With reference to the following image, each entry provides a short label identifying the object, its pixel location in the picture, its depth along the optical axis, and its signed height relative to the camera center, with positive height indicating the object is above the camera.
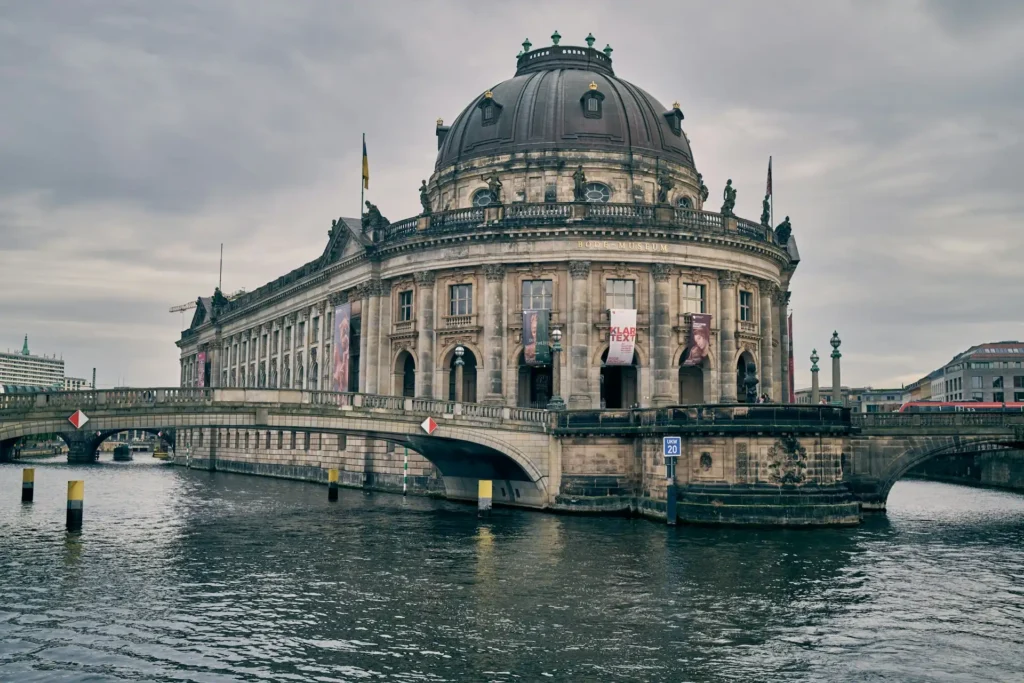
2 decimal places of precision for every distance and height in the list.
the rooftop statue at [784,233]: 82.19 +16.74
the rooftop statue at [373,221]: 74.19 +16.04
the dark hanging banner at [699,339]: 65.25 +6.48
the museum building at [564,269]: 64.81 +11.47
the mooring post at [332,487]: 63.00 -2.92
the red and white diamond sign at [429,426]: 51.03 +0.70
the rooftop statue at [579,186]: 66.25 +16.55
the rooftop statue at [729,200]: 68.06 +16.18
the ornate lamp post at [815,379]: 58.24 +3.52
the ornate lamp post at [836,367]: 53.16 +4.04
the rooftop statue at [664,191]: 66.56 +16.33
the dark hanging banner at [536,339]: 63.28 +6.31
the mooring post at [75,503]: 44.56 -2.78
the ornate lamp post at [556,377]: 54.28 +3.45
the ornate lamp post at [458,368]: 56.66 +3.99
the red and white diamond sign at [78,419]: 43.79 +0.89
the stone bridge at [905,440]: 54.78 +0.00
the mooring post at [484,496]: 50.81 -2.81
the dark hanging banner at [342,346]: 77.69 +7.22
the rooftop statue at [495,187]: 67.38 +16.79
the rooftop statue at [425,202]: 70.01 +16.61
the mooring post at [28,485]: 59.28 -2.64
